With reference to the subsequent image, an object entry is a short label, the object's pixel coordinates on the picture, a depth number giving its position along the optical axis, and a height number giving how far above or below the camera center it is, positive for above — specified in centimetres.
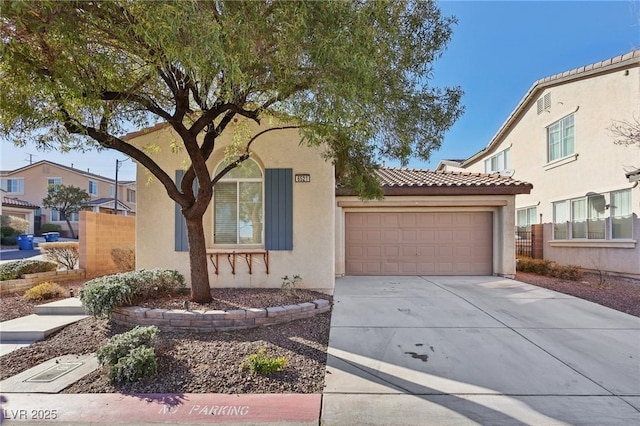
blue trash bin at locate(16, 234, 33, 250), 2148 -133
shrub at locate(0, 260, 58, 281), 849 -124
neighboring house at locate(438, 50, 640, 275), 1050 +213
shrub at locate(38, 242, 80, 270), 1020 -98
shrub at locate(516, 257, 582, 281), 1048 -154
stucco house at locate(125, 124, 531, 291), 803 +11
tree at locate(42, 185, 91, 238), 3156 +203
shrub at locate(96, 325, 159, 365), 399 -151
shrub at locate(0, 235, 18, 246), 2331 -137
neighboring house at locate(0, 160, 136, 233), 3369 +407
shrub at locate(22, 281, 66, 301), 738 -159
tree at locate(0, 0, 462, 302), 359 +193
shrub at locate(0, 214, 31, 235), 2403 -12
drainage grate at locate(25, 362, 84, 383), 400 -188
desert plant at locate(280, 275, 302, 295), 706 -142
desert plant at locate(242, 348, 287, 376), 395 -171
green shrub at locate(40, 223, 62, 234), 3105 -61
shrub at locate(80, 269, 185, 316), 545 -119
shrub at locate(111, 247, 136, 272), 1045 -114
